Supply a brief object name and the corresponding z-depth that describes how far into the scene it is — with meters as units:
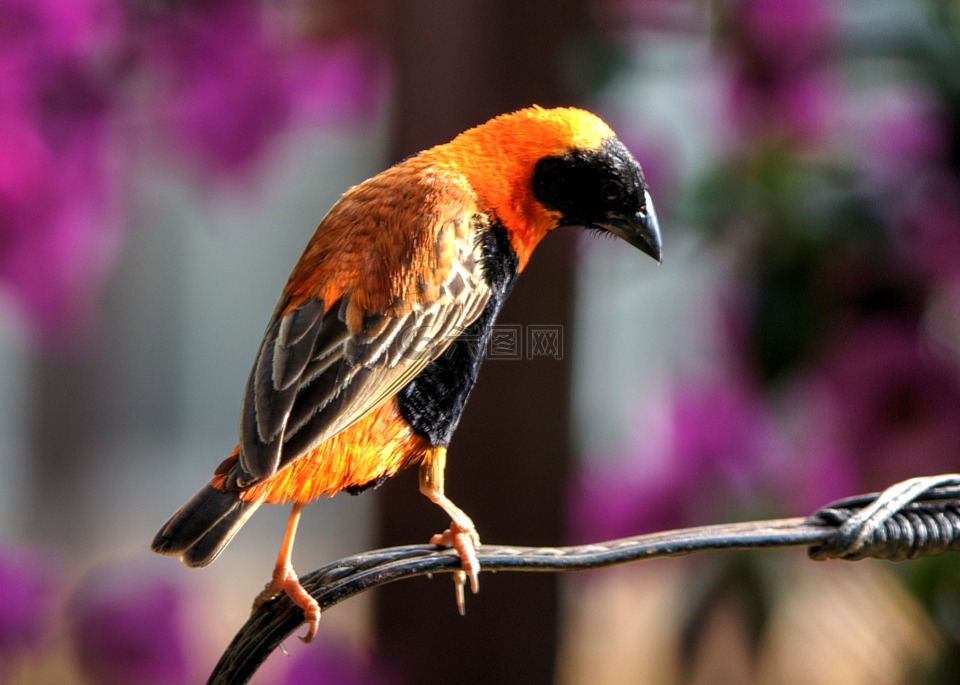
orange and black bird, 2.48
